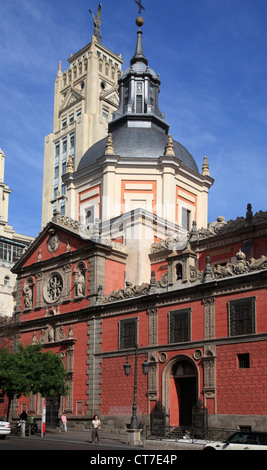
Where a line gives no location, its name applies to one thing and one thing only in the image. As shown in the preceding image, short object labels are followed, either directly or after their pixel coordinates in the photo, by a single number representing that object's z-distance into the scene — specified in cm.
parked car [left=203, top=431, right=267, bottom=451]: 1895
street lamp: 2880
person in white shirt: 2827
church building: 3155
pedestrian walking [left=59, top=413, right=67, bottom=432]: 3623
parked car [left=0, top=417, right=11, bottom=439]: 2906
